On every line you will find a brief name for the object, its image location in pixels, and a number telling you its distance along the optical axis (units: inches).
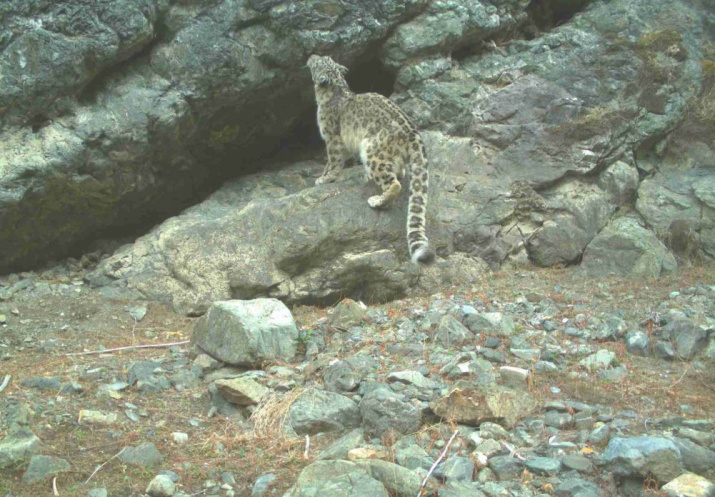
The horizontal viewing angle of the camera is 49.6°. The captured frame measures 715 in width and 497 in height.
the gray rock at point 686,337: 254.5
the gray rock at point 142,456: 192.5
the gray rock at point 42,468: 183.2
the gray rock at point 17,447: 187.0
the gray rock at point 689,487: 165.5
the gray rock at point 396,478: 173.2
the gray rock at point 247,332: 258.2
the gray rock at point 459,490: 169.0
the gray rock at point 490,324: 268.8
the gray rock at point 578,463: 181.8
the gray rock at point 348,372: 230.7
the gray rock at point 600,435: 195.0
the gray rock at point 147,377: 242.5
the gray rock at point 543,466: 181.2
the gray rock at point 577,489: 170.6
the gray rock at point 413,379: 227.5
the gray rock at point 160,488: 180.1
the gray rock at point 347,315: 289.9
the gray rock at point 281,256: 331.6
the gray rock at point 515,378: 227.9
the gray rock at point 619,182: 392.8
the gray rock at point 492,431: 198.1
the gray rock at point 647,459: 172.6
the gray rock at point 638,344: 258.8
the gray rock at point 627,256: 348.8
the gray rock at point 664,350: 253.6
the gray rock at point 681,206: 373.4
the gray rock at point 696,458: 177.9
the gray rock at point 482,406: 204.8
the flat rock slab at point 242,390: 227.0
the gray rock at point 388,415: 203.0
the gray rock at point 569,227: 369.4
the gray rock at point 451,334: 262.1
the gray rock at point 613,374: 234.7
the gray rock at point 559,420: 204.8
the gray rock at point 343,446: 192.5
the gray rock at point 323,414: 211.2
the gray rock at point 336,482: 168.4
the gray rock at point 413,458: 184.9
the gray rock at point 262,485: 180.4
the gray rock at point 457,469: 179.2
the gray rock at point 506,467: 181.8
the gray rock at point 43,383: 237.5
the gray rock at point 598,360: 242.1
